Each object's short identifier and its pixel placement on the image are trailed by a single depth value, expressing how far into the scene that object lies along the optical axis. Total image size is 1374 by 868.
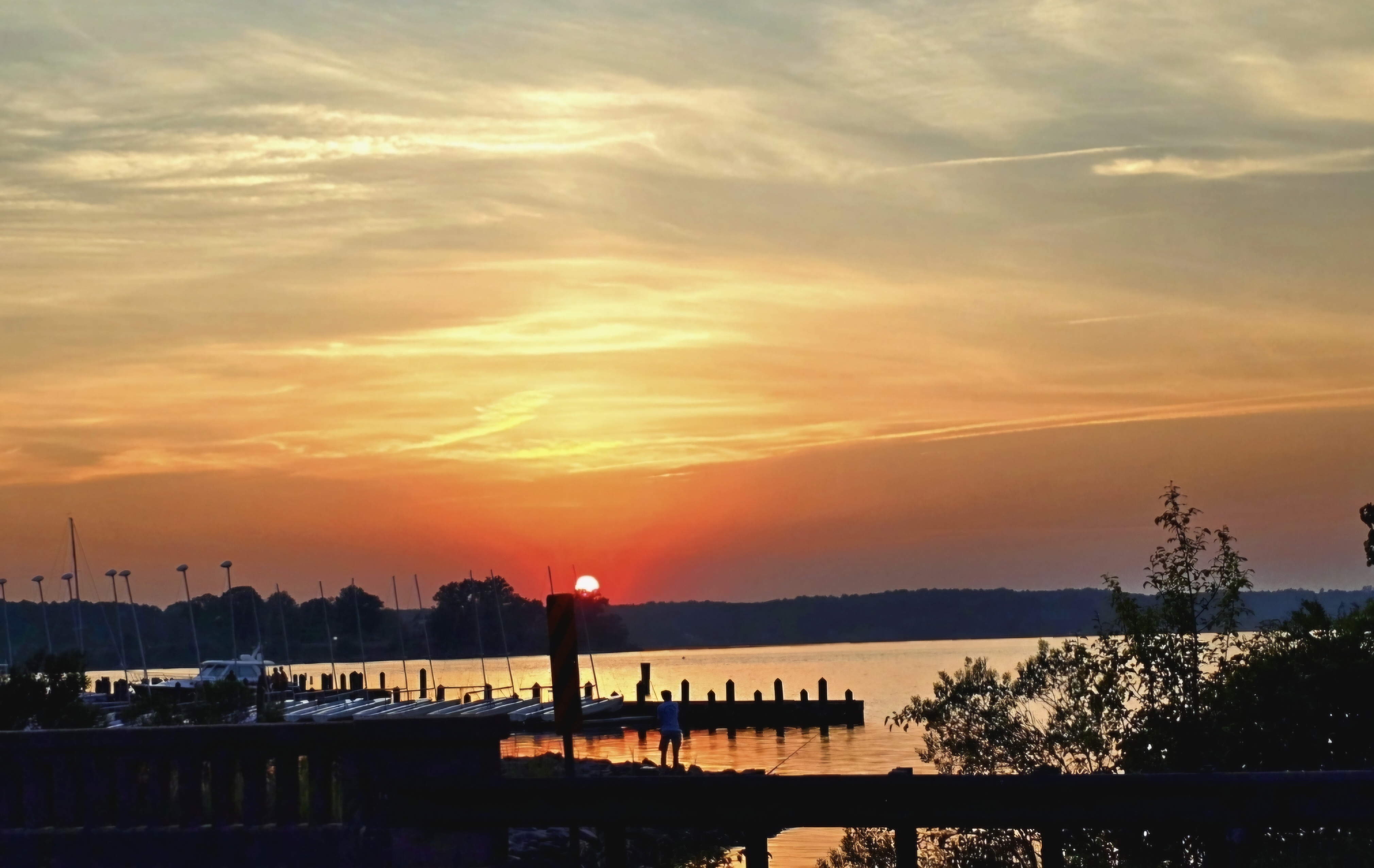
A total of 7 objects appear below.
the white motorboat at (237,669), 105.56
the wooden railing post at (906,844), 7.87
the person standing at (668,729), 41.56
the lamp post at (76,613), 110.94
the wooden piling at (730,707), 85.19
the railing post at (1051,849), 7.81
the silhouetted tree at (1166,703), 15.11
